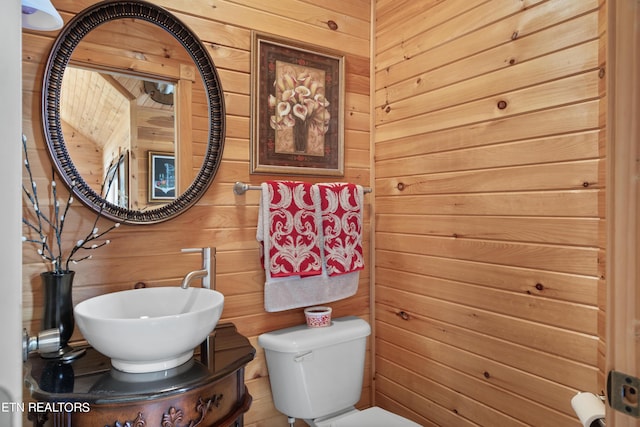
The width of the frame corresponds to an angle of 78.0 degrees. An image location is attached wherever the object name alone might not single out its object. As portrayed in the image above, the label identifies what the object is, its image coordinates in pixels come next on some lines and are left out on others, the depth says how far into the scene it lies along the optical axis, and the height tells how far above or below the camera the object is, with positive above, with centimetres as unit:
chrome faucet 144 -20
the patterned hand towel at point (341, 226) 175 -7
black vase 122 -29
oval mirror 135 +36
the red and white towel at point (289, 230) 163 -8
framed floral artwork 173 +47
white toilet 160 -69
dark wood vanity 99 -48
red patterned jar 174 -47
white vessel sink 102 -33
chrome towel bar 163 +10
